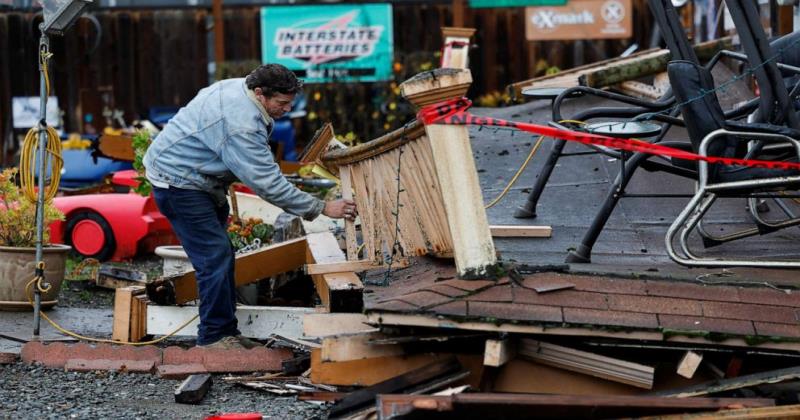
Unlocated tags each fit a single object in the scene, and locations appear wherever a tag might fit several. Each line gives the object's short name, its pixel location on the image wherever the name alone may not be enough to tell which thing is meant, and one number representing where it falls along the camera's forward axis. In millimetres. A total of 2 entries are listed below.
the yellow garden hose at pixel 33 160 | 14549
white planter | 16467
